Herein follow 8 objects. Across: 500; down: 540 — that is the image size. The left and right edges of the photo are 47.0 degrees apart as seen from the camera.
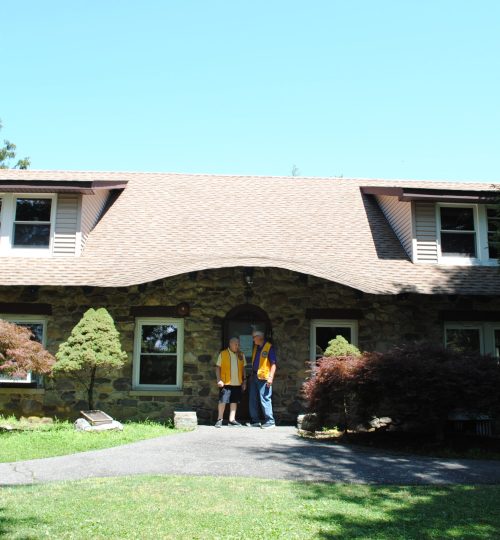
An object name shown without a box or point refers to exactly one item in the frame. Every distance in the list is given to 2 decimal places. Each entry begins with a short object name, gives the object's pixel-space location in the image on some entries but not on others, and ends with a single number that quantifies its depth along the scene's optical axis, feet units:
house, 38.73
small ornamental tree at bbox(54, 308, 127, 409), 34.55
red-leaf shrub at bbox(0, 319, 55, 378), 32.32
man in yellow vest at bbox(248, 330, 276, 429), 35.47
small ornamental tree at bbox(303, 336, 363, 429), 31.30
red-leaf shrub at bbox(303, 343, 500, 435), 28.55
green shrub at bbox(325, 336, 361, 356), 35.58
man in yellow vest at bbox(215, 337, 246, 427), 36.01
